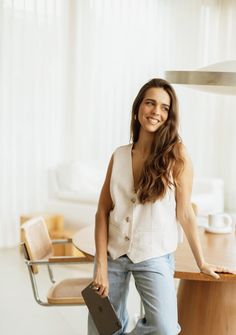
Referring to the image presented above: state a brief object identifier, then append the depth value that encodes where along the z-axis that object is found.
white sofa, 5.91
